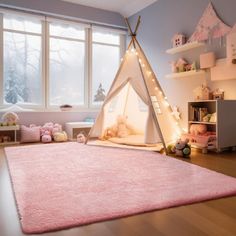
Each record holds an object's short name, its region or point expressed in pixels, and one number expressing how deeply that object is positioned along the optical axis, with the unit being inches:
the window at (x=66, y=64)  202.7
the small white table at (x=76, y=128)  188.2
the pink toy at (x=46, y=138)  176.6
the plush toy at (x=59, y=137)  180.7
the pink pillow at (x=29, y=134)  175.8
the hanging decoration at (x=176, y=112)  170.3
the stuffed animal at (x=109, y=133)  169.0
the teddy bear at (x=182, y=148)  125.6
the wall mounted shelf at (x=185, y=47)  156.5
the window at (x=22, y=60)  185.9
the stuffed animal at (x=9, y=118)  171.5
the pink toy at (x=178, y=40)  166.1
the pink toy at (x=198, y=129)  143.4
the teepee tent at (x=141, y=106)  142.6
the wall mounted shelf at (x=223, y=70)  136.2
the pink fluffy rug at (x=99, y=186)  60.2
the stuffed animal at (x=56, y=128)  185.8
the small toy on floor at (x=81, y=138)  170.6
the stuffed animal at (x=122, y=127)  170.7
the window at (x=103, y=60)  219.8
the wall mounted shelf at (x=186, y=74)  155.8
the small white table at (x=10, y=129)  168.0
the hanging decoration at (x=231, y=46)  134.6
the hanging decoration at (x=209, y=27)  142.3
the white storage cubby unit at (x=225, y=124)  133.5
